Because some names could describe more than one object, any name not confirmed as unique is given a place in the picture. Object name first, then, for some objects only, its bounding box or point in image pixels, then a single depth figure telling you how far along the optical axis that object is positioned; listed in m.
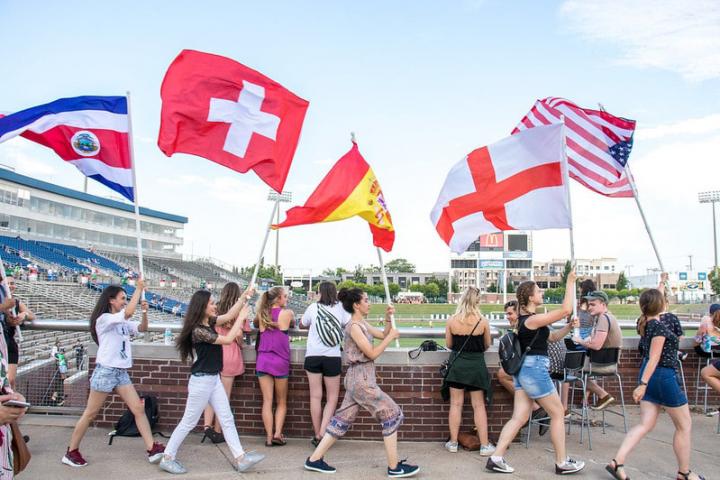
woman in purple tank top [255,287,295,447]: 6.90
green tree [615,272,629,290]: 125.00
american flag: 8.70
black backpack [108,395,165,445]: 7.09
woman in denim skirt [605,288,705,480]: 5.56
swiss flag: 7.13
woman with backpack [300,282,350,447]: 6.64
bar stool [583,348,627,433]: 7.41
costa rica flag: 7.66
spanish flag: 6.85
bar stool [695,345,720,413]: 8.26
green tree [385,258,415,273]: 179.75
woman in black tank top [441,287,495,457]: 6.51
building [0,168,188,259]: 52.81
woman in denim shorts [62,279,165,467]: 6.14
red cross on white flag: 7.57
